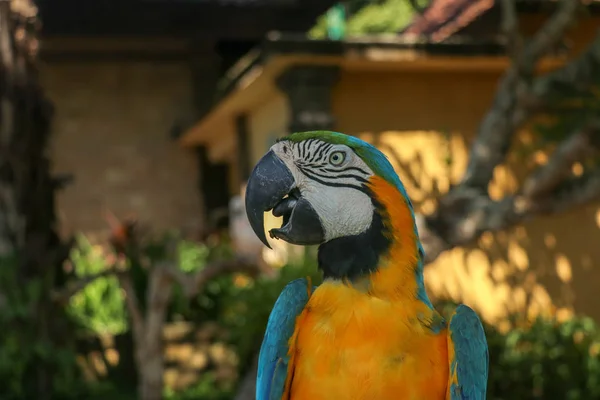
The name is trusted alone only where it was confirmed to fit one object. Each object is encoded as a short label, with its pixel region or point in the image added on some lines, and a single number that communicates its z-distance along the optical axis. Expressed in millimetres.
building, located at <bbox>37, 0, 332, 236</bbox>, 8297
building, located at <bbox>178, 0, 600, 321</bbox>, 5262
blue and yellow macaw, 1442
